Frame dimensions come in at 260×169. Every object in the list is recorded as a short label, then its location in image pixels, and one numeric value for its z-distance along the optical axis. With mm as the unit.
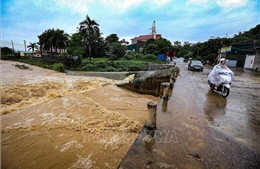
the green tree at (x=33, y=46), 56300
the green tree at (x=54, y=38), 31578
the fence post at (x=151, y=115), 3596
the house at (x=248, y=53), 19031
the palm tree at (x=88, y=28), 25250
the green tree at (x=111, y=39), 41122
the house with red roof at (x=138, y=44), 41344
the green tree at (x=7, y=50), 39750
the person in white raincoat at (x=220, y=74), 6836
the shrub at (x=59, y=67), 22453
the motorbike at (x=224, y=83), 6754
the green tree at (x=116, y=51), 30938
